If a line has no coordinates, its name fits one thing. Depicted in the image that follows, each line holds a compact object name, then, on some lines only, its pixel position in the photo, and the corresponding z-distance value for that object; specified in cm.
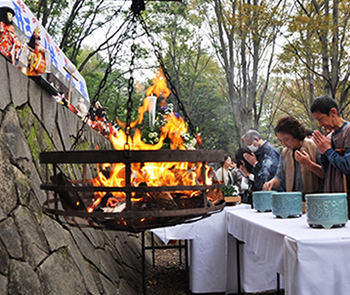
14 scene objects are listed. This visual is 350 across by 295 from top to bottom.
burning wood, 185
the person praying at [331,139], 314
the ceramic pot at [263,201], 369
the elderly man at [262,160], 525
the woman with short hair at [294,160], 383
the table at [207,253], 500
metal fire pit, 183
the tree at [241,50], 1071
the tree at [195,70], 1588
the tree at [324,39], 895
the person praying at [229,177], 666
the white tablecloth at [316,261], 203
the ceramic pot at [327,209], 234
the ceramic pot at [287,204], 300
